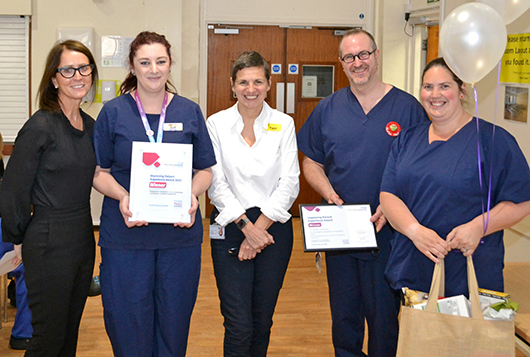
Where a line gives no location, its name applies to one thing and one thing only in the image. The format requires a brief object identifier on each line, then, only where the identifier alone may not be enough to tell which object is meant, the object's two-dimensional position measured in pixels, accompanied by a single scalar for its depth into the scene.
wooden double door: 6.45
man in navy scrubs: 2.45
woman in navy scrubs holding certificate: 2.18
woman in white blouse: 2.42
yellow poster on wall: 2.80
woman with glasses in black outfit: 2.21
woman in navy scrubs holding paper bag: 1.97
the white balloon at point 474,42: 1.90
